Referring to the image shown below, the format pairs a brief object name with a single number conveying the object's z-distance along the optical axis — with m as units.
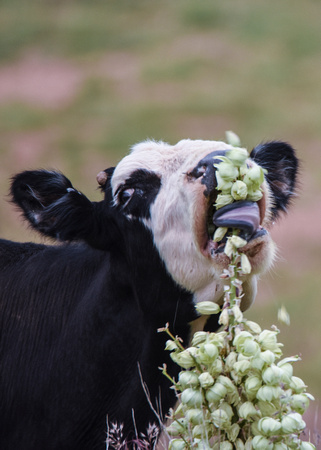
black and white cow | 9.11
